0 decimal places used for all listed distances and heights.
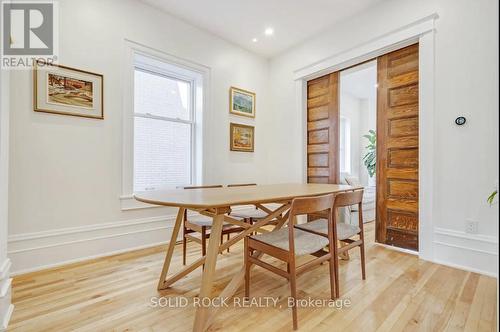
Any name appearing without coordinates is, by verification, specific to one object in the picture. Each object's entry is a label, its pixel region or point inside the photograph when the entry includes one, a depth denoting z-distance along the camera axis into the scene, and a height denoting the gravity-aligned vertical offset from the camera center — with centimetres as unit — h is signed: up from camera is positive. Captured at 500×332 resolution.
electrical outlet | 226 -54
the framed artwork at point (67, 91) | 229 +74
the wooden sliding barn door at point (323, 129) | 361 +57
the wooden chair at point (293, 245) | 148 -52
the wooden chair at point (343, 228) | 181 -52
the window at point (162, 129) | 312 +51
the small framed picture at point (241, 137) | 386 +48
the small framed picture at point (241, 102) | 385 +104
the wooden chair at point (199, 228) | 226 -58
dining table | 140 -21
